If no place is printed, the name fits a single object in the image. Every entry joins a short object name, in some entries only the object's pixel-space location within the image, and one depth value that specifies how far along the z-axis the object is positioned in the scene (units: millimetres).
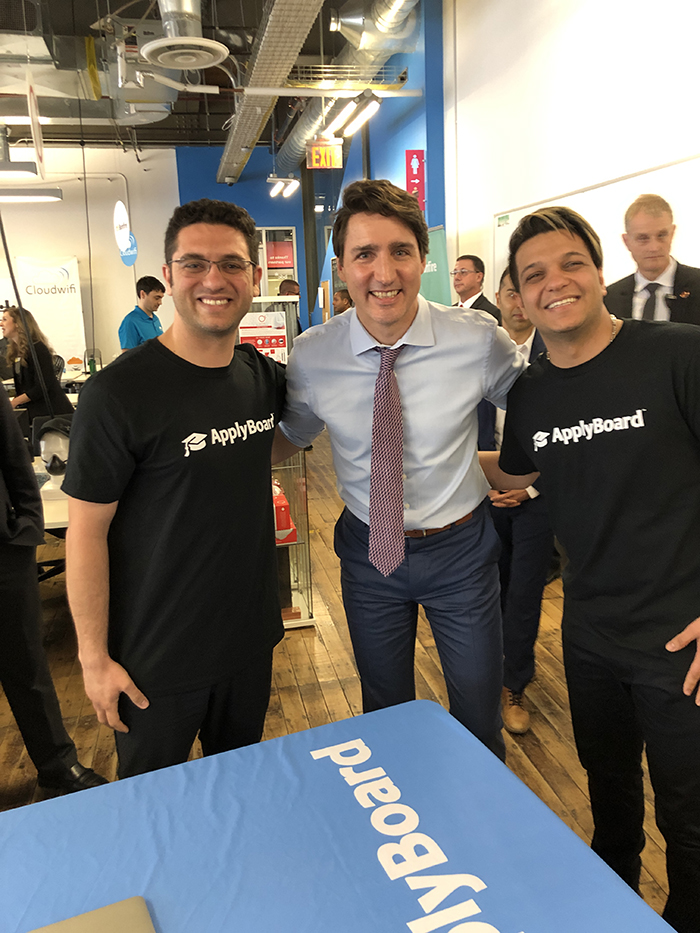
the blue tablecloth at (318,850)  948
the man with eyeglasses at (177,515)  1474
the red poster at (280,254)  13625
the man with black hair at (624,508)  1444
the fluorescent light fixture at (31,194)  8625
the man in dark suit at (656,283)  3375
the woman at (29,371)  4863
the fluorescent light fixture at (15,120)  7421
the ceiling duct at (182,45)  4243
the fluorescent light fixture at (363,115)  6355
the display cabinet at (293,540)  3691
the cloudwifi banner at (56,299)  12141
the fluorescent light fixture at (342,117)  6691
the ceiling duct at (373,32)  6418
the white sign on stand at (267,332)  4676
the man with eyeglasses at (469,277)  5172
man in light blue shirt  1763
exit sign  8602
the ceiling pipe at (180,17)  5141
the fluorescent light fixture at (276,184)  10352
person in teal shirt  7598
